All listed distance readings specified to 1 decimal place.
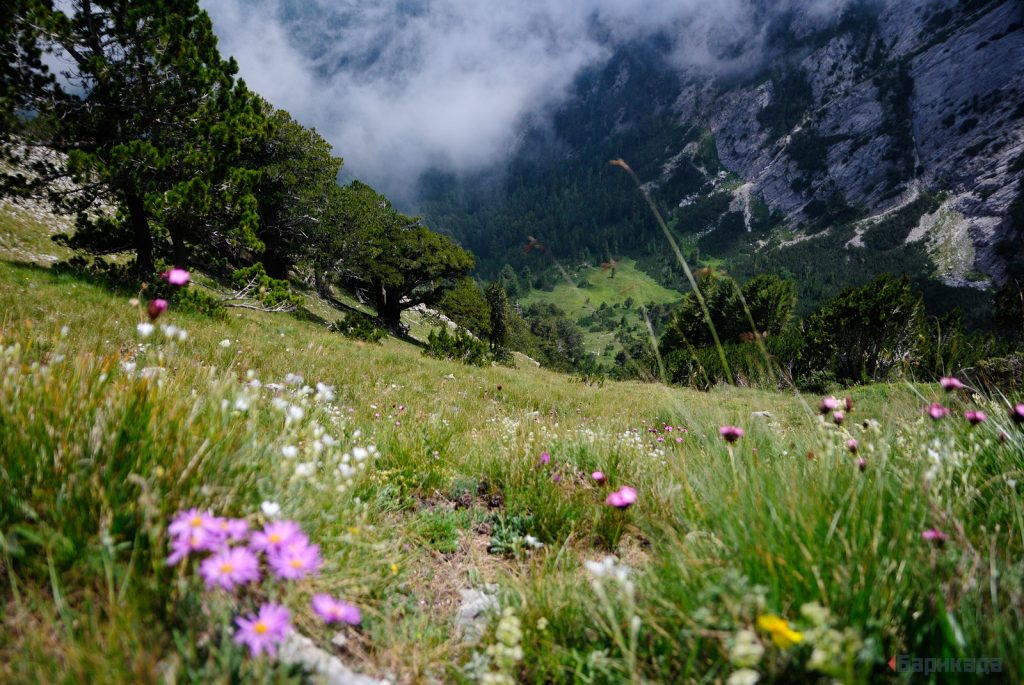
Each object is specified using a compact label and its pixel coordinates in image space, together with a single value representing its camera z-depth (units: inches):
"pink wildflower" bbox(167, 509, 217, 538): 54.6
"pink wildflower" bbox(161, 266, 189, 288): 89.6
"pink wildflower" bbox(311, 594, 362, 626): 53.3
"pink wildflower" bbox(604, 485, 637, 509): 85.2
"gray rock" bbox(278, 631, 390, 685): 55.6
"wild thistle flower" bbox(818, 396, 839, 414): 109.6
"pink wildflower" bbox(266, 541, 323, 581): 53.1
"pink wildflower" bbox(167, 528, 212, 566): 51.6
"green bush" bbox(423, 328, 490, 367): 611.8
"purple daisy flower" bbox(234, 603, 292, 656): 47.8
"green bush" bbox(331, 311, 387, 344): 704.4
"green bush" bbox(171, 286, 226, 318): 395.2
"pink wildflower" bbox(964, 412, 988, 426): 96.5
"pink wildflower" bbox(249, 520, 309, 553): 57.4
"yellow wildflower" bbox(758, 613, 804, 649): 43.7
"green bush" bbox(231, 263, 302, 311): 499.1
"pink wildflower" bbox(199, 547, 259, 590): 51.0
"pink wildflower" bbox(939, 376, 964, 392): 104.9
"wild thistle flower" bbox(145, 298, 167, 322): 81.2
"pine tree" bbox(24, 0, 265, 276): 416.5
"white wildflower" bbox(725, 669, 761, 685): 43.4
